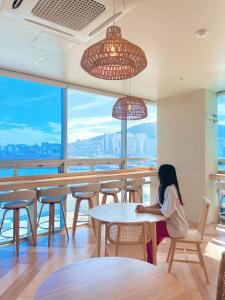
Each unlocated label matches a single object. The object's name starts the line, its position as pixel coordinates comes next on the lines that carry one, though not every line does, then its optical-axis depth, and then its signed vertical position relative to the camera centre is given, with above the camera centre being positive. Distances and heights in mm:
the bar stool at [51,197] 3873 -700
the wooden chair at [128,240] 2219 -795
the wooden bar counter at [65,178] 3621 -420
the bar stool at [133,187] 4934 -663
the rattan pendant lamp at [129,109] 3520 +648
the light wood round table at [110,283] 1192 -676
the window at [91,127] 4918 +568
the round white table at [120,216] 2537 -662
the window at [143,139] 6020 +381
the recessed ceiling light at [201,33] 2639 +1303
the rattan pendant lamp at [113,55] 1715 +699
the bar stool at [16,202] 3396 -694
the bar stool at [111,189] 4578 -655
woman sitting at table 2707 -624
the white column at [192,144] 5117 +206
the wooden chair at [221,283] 1219 -638
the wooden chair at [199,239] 2771 -960
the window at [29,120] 4051 +589
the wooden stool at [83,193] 4270 -689
